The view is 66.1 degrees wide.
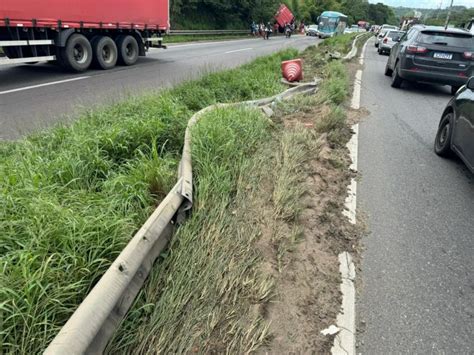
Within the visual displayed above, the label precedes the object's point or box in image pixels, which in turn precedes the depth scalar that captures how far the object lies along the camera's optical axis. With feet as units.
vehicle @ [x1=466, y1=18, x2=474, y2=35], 103.10
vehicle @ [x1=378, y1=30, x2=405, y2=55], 73.77
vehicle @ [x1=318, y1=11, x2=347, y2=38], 151.02
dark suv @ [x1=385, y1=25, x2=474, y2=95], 31.73
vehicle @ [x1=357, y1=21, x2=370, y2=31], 312.25
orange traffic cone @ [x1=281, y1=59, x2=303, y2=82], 33.68
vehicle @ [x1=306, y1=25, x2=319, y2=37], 170.99
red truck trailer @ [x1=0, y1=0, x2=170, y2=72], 31.83
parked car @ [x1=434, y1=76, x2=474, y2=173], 14.66
